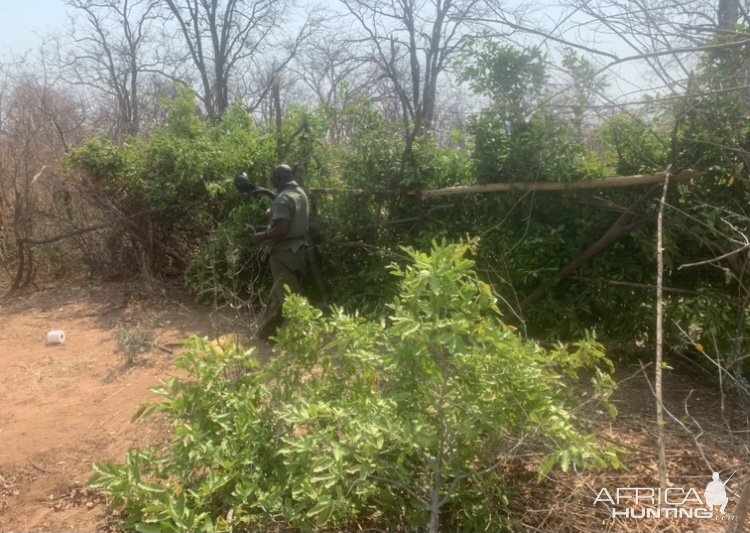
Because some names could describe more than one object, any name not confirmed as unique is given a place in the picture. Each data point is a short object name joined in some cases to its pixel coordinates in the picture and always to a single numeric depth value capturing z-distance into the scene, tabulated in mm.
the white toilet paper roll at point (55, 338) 6715
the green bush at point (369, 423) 2646
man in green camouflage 6145
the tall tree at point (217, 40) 18516
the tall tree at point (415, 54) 14203
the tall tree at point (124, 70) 18906
